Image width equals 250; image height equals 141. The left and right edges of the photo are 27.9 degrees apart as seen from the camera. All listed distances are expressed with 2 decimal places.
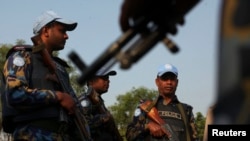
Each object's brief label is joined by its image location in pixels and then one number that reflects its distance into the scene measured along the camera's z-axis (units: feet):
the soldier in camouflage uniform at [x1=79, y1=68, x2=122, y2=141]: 20.71
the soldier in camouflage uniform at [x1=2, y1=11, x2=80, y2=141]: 12.75
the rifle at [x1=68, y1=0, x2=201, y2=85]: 5.93
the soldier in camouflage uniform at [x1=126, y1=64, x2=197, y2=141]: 18.40
